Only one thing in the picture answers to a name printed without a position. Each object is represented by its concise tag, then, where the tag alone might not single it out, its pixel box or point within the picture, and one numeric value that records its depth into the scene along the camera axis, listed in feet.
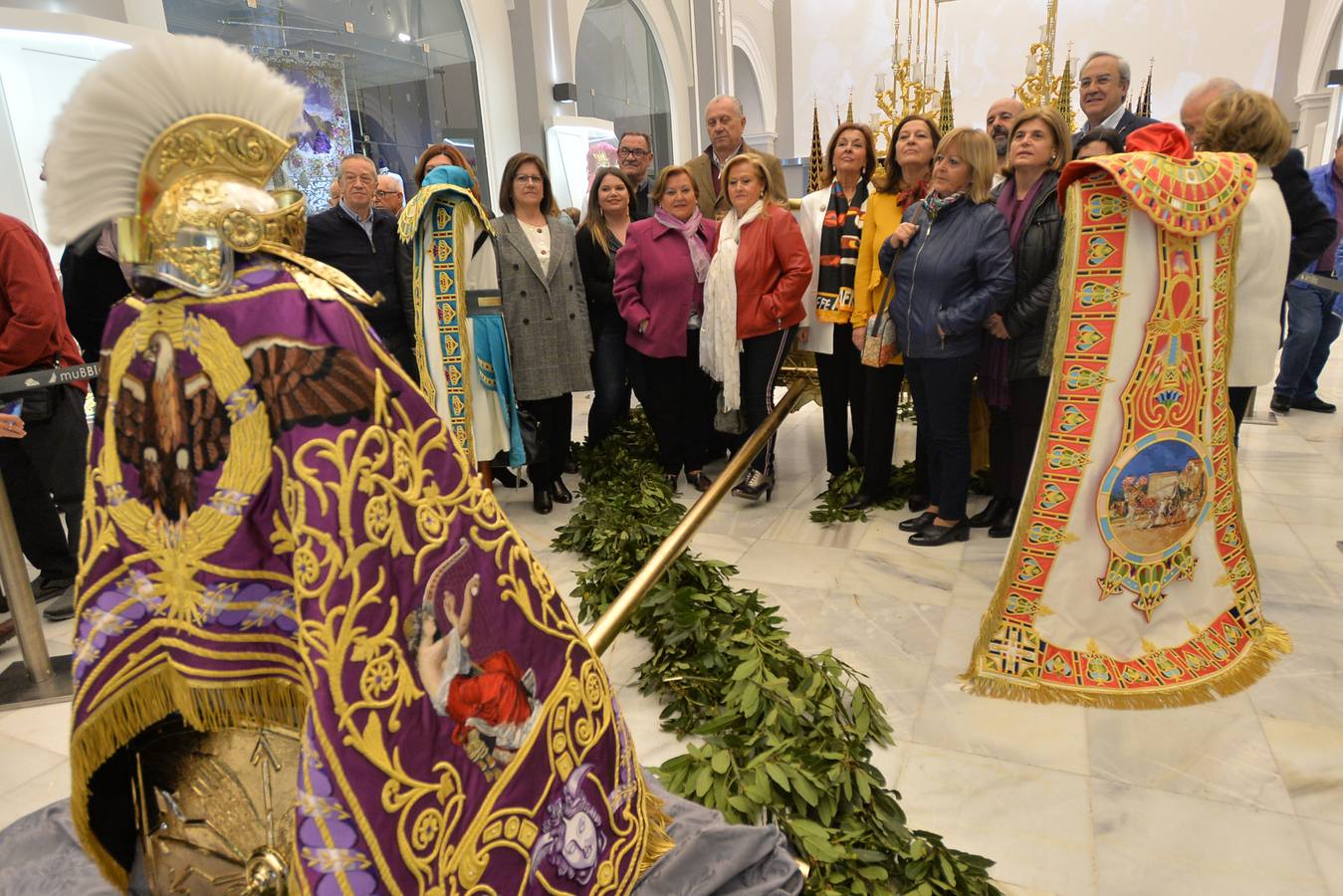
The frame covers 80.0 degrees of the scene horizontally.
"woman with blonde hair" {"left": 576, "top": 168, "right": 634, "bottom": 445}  13.64
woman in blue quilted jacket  9.73
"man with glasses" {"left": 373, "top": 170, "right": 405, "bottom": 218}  16.67
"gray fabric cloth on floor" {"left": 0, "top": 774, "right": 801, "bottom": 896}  5.01
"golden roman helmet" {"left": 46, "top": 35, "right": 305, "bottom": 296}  3.03
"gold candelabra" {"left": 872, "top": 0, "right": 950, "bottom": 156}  22.50
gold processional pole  6.37
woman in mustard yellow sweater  11.12
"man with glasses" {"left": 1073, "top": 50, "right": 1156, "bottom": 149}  11.89
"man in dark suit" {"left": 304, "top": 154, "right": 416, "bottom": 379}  12.00
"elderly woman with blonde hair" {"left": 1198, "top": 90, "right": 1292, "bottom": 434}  7.85
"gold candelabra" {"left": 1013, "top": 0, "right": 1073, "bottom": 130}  21.53
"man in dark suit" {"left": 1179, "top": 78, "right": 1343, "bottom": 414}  8.81
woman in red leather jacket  12.31
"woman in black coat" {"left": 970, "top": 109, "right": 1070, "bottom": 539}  9.77
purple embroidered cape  3.18
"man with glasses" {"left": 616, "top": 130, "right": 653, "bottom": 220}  14.85
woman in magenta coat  12.84
